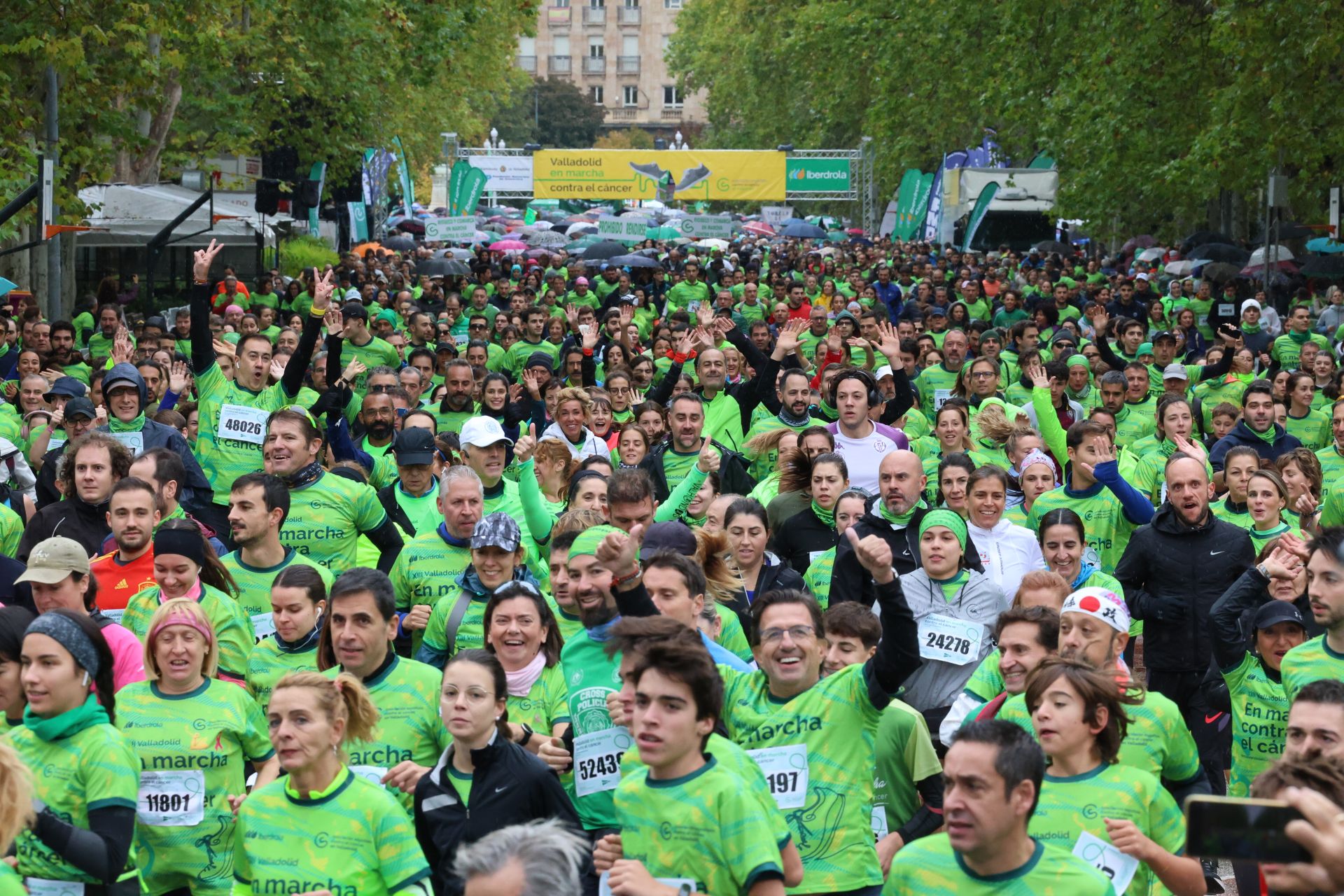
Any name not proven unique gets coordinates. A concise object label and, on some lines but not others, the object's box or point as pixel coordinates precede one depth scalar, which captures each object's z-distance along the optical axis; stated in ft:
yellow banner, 178.19
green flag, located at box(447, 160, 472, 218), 175.32
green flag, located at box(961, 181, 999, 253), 142.41
